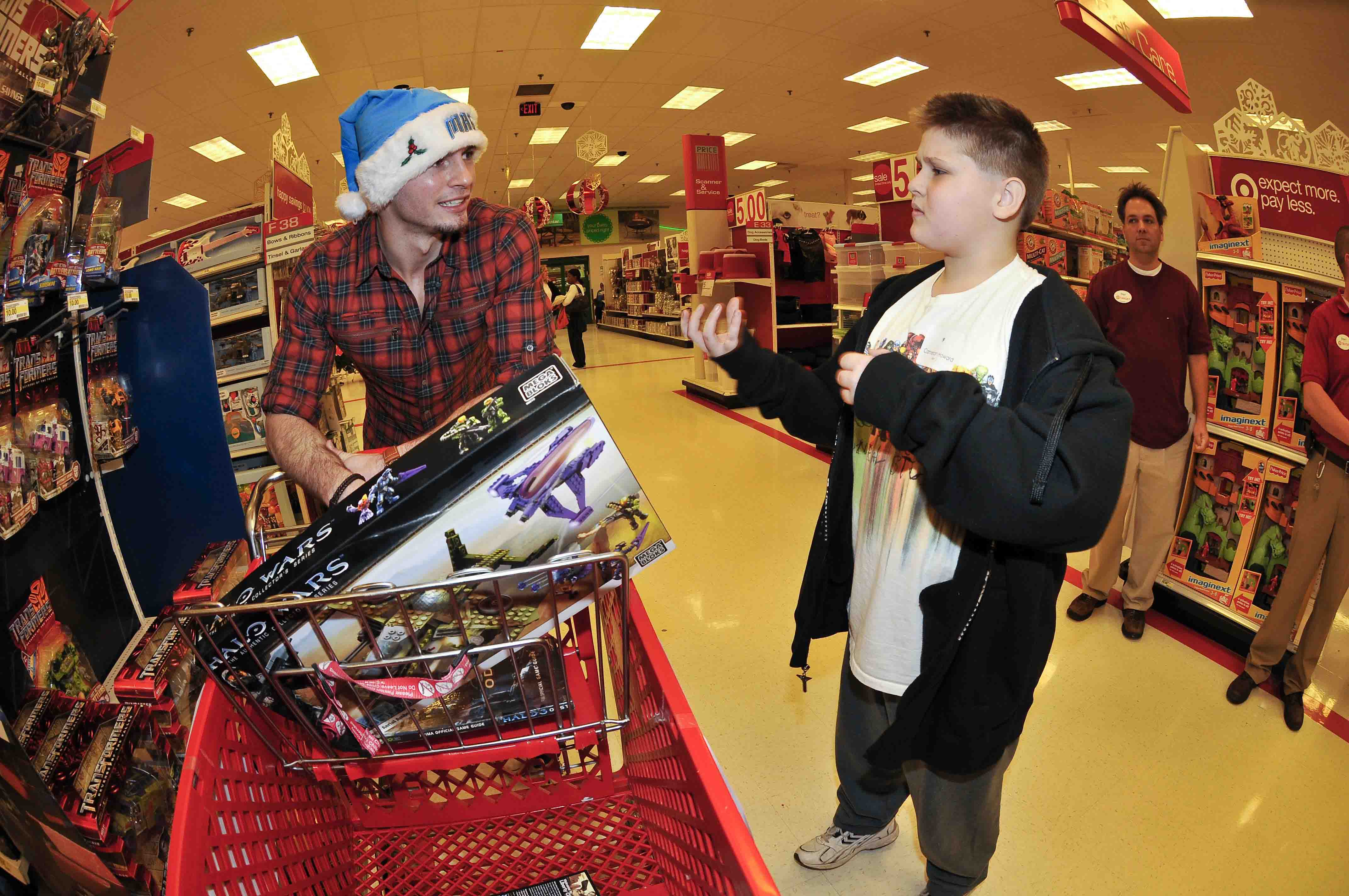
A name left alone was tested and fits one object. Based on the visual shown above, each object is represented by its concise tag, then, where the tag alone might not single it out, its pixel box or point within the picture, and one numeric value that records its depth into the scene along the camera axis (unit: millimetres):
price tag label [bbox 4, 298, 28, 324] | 1171
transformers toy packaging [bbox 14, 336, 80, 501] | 1340
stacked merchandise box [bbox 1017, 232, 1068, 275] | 5223
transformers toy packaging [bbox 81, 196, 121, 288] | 1426
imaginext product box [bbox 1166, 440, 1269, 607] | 2920
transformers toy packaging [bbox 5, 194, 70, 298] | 1218
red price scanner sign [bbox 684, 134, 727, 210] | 9344
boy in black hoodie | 1014
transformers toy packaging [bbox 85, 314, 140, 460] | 1539
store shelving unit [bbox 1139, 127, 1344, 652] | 2777
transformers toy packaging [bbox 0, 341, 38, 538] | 1226
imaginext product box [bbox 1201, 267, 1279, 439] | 2807
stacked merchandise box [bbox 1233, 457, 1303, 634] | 2779
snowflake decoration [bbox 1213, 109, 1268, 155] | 2822
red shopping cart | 770
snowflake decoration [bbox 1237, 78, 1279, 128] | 3031
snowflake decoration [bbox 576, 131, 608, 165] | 10391
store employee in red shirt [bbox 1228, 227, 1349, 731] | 2318
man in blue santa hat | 1410
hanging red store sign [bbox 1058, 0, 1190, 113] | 3455
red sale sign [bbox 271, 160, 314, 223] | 2768
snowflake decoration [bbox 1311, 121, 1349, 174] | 2633
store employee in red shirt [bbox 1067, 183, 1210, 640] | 2887
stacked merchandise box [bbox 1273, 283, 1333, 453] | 2676
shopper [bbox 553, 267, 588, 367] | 11875
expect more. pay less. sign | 2510
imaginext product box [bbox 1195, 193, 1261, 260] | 2787
